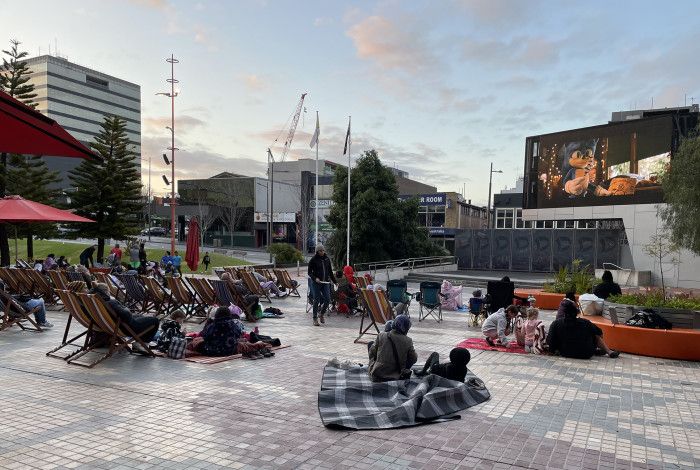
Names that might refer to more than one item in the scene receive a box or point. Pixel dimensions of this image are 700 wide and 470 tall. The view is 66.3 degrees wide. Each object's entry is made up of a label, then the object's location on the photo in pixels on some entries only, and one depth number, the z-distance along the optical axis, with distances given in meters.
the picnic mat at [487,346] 9.43
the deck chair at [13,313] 10.06
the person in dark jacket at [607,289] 12.93
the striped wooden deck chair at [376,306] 9.95
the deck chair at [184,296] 11.94
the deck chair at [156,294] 12.14
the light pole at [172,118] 30.98
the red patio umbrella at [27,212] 10.89
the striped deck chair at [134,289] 12.41
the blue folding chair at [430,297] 13.05
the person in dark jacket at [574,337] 8.85
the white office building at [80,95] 103.81
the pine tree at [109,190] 29.75
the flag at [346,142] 29.28
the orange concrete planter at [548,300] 16.05
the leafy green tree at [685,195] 22.47
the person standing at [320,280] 12.05
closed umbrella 18.85
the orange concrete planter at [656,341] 8.94
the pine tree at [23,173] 26.09
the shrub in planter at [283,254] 34.06
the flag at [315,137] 30.27
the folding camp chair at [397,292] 13.50
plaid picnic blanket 5.31
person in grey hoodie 9.86
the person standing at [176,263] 23.38
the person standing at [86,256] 22.92
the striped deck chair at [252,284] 15.16
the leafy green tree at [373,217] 33.62
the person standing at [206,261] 29.82
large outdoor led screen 29.72
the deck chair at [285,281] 17.64
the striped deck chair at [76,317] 7.78
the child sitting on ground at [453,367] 6.40
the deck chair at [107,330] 7.59
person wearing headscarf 6.47
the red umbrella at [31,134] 3.17
